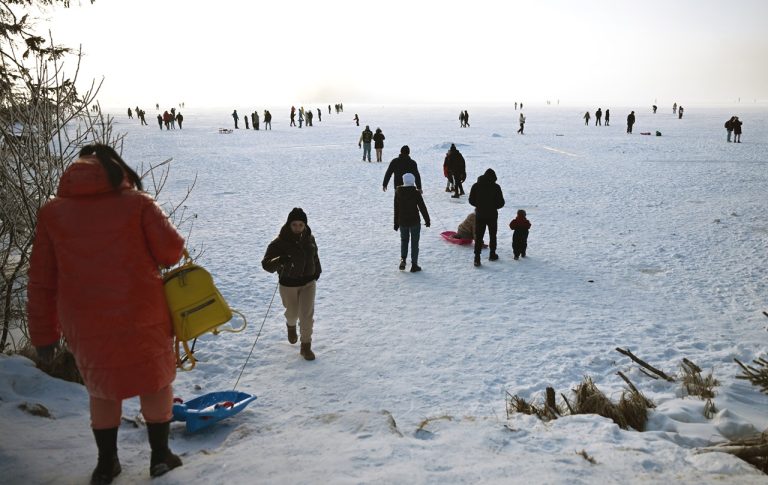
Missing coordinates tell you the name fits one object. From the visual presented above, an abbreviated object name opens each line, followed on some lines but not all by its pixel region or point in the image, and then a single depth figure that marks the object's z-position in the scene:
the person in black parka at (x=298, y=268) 4.95
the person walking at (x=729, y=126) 28.77
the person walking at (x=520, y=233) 8.66
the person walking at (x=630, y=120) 34.82
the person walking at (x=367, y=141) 21.70
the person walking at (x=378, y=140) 21.62
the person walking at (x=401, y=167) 9.64
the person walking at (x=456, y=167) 13.93
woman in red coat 2.51
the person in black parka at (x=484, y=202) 8.30
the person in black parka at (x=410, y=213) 7.80
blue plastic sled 3.66
